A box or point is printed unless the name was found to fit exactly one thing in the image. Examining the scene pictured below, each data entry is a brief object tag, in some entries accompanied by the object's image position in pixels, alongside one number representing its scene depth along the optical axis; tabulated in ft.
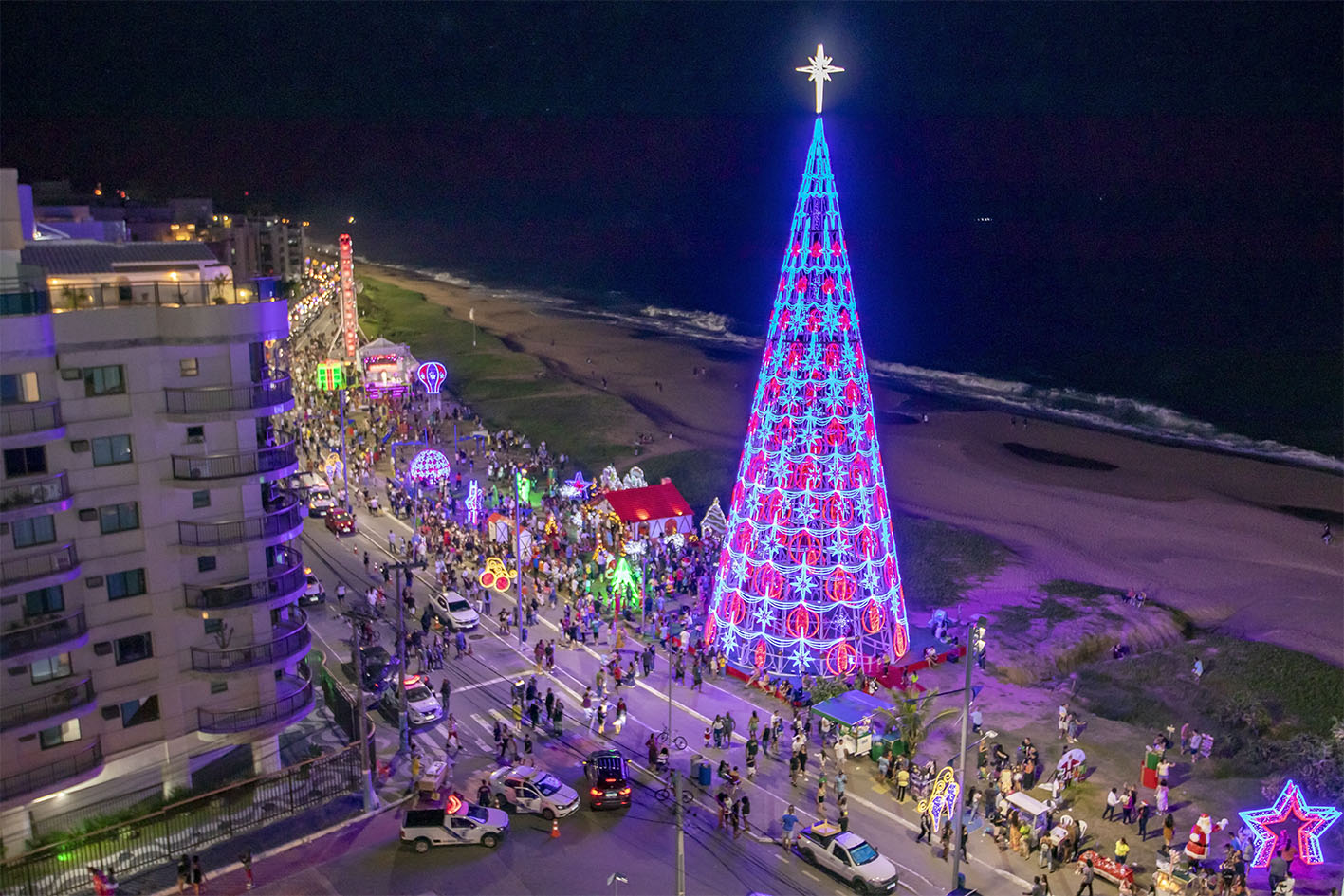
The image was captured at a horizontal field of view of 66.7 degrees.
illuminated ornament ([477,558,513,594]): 123.03
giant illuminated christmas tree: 100.99
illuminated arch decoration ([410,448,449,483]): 164.14
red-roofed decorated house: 146.82
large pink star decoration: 77.05
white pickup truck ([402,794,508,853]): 79.77
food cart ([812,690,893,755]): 94.22
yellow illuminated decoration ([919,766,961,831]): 79.15
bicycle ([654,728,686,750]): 96.48
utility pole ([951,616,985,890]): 70.70
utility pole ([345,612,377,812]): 83.10
